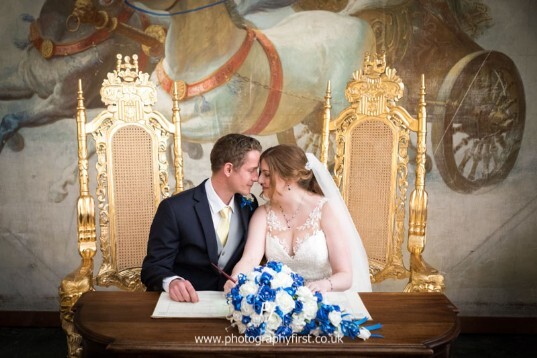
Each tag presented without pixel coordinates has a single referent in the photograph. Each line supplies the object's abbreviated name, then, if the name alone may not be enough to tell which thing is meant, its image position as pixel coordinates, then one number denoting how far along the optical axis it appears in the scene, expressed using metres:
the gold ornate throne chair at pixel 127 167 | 3.32
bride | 2.92
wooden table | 1.94
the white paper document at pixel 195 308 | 2.21
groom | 2.92
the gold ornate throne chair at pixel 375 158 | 3.38
